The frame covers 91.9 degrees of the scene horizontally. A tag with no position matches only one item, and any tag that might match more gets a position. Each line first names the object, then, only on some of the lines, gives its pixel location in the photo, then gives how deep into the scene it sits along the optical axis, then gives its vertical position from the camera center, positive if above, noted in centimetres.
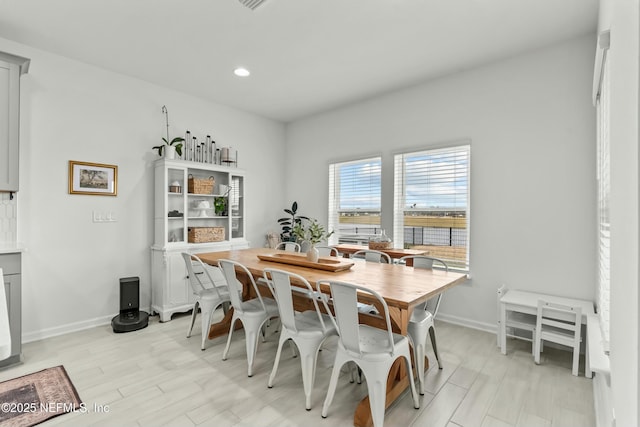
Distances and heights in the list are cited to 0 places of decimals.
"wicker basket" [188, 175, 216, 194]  418 +36
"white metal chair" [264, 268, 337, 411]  207 -82
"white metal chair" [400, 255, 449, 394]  218 -85
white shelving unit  380 -13
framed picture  342 +37
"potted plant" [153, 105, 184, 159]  389 +84
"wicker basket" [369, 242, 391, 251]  391 -41
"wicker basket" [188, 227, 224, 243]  411 -31
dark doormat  195 -130
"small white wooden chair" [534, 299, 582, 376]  250 -93
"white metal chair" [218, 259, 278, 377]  249 -83
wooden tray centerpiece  264 -46
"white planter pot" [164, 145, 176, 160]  388 +75
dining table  191 -50
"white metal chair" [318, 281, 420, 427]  176 -82
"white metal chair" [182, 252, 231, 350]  293 -84
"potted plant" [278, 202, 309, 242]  530 -19
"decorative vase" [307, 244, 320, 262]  285 -39
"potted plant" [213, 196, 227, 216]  450 +11
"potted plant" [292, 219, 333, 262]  284 -24
